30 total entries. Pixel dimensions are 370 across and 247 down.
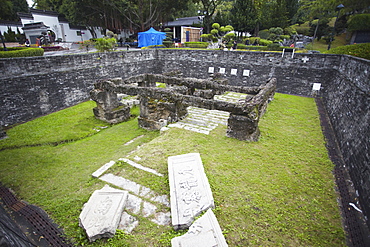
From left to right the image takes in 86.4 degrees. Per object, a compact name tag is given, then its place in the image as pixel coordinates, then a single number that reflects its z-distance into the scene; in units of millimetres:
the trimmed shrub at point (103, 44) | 13914
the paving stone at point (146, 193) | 4145
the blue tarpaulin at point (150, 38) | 22797
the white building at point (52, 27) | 25022
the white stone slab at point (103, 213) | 3256
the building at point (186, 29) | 28531
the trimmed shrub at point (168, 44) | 21031
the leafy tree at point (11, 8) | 27259
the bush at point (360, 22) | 17000
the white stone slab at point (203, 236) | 2930
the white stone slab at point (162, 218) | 3570
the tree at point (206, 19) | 26328
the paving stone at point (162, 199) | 3950
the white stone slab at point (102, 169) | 4799
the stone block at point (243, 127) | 6031
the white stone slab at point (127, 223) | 3481
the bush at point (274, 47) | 16219
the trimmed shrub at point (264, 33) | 25033
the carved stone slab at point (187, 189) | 3447
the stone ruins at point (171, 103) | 6160
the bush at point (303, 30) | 24862
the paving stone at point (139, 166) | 4779
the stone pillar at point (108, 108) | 8695
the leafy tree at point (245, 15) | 23969
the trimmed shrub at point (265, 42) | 19184
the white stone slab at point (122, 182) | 4349
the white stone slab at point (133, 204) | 3836
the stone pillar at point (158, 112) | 7598
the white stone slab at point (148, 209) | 3766
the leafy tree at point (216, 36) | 20953
